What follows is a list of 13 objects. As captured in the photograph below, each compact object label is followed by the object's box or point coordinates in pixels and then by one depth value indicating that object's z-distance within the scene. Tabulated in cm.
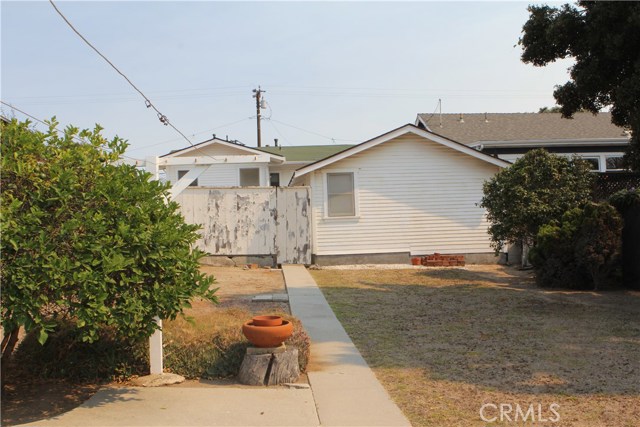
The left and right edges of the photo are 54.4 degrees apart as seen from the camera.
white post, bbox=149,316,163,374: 635
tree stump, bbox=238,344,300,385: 630
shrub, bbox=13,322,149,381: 641
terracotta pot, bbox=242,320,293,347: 630
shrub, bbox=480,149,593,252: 1399
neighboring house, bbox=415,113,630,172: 2308
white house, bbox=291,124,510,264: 1795
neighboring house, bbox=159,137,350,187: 2290
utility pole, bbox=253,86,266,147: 4366
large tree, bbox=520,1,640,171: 966
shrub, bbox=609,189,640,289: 1241
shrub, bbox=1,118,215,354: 489
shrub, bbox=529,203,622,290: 1214
